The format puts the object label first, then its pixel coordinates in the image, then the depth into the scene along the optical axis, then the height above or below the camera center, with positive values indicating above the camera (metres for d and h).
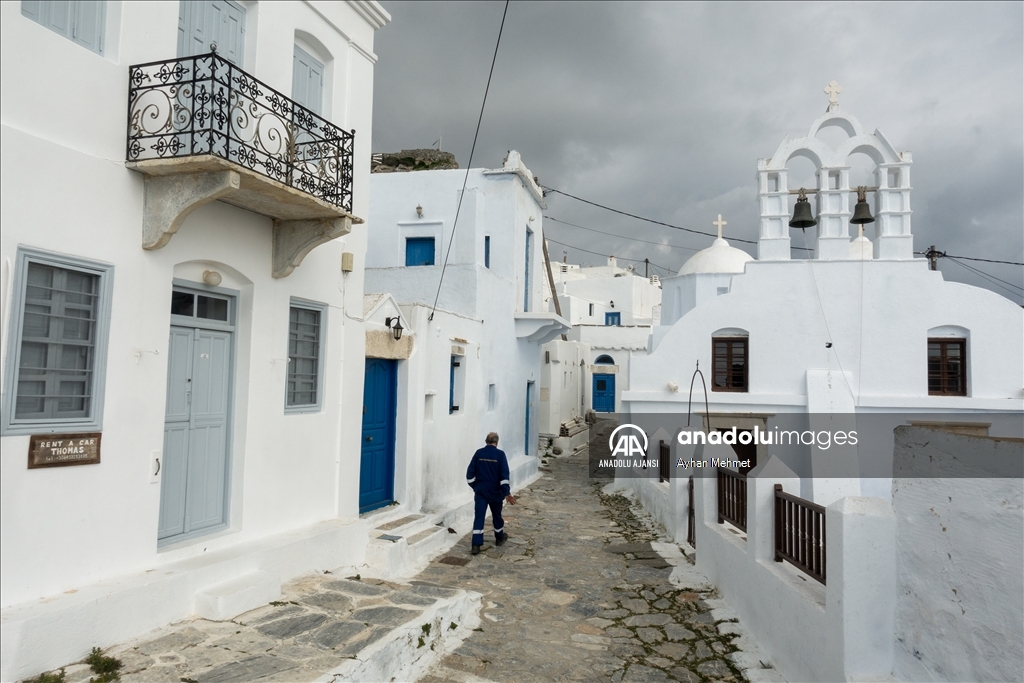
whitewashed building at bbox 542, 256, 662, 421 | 28.77 +3.65
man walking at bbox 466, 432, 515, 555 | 8.72 -1.28
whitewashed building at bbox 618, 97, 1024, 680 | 13.53 +1.04
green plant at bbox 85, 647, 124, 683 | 3.81 -1.80
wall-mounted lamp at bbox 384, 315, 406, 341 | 8.64 +0.73
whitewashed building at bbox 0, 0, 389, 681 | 4.02 +0.42
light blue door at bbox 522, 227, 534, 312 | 15.88 +2.42
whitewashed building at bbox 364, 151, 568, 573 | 9.18 +1.11
